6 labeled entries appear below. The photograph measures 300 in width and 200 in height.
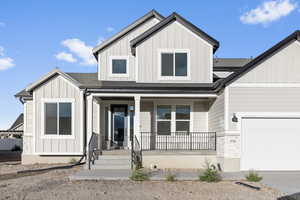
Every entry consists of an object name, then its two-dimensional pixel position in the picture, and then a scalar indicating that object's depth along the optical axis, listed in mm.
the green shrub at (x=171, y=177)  8597
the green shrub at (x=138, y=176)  8603
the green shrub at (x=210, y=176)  8561
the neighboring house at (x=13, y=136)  28362
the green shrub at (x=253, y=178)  8623
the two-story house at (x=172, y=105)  10493
